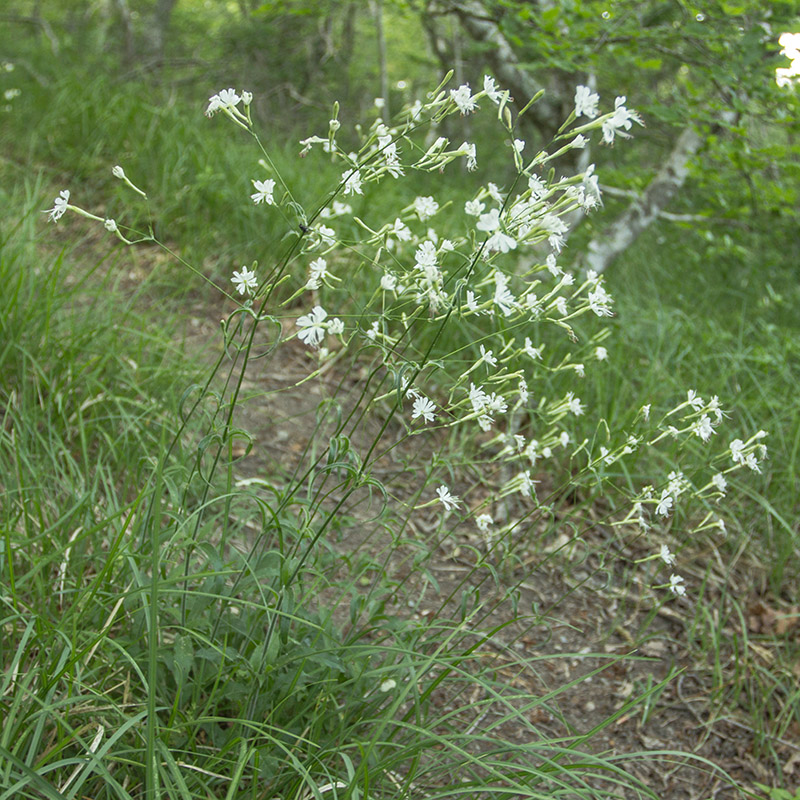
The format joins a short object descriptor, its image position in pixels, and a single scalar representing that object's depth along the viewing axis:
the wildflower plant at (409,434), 1.21
